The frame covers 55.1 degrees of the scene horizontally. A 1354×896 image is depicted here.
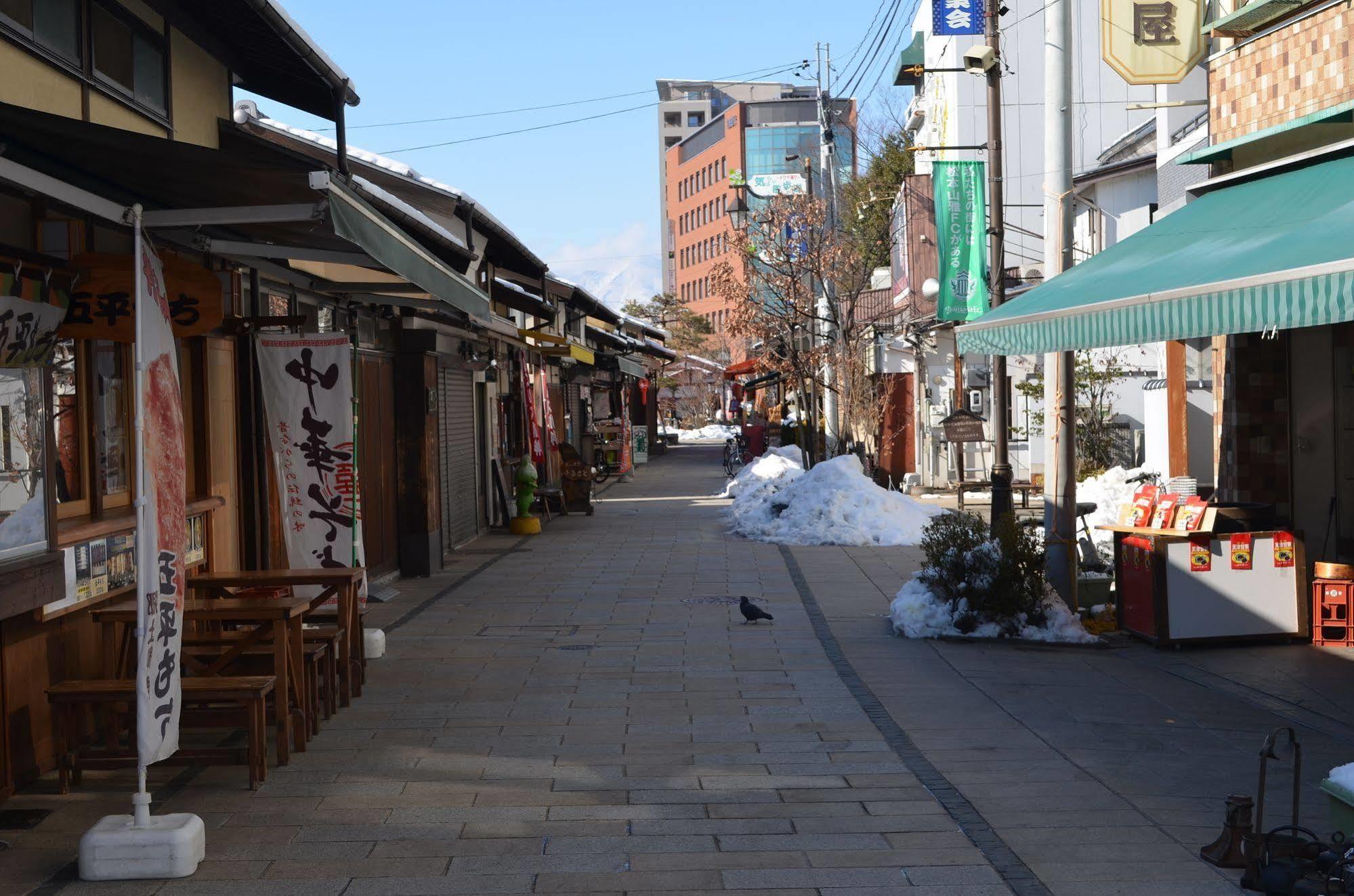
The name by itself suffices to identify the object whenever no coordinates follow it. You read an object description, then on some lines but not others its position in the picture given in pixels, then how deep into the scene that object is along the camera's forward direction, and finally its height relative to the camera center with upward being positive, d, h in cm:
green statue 2131 -125
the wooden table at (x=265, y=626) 700 -114
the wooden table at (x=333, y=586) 832 -109
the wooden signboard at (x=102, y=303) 679 +63
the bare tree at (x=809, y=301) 2805 +246
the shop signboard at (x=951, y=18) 1755 +530
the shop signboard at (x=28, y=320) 602 +50
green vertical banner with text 1772 +223
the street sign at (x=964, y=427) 2389 -44
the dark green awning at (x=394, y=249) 594 +87
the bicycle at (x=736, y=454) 3675 -139
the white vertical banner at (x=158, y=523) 560 -44
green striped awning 618 +66
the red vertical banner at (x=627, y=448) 3841 -111
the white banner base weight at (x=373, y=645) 1025 -181
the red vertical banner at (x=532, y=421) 2228 -13
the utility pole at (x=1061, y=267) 1116 +116
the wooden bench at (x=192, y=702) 645 -145
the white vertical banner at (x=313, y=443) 920 -18
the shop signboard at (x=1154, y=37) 1120 +314
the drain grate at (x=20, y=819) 607 -187
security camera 1233 +330
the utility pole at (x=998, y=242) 1256 +156
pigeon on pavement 1142 -180
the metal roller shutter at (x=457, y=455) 1806 -60
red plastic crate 1002 -169
